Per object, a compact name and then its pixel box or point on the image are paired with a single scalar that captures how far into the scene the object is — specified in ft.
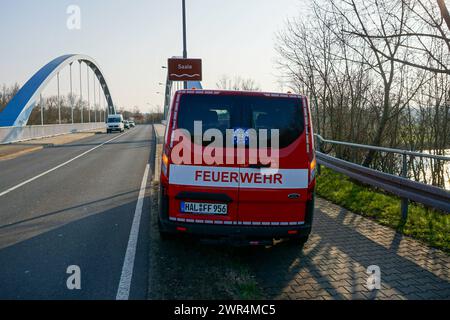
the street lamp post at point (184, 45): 61.67
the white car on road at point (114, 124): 153.58
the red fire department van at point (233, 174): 13.88
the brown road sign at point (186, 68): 59.21
